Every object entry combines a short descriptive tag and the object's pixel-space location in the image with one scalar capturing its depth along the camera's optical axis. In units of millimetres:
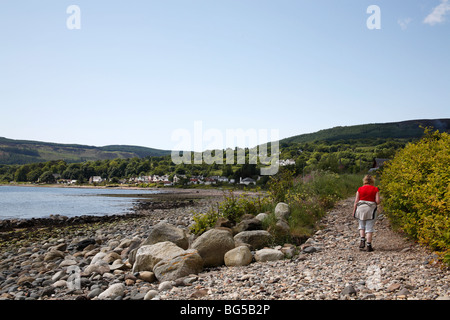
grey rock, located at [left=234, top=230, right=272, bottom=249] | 9953
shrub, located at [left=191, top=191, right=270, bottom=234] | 11750
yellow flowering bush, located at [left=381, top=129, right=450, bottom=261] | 6250
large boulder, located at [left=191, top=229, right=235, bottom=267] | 8859
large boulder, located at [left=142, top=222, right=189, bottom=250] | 10062
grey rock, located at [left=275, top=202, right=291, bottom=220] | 11820
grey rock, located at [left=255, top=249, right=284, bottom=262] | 8609
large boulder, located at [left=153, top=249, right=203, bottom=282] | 7820
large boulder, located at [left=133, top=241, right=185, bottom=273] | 8641
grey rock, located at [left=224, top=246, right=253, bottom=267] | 8500
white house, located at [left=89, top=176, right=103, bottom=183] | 136500
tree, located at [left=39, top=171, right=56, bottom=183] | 129250
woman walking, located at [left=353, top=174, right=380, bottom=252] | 8773
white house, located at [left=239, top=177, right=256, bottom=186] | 80762
